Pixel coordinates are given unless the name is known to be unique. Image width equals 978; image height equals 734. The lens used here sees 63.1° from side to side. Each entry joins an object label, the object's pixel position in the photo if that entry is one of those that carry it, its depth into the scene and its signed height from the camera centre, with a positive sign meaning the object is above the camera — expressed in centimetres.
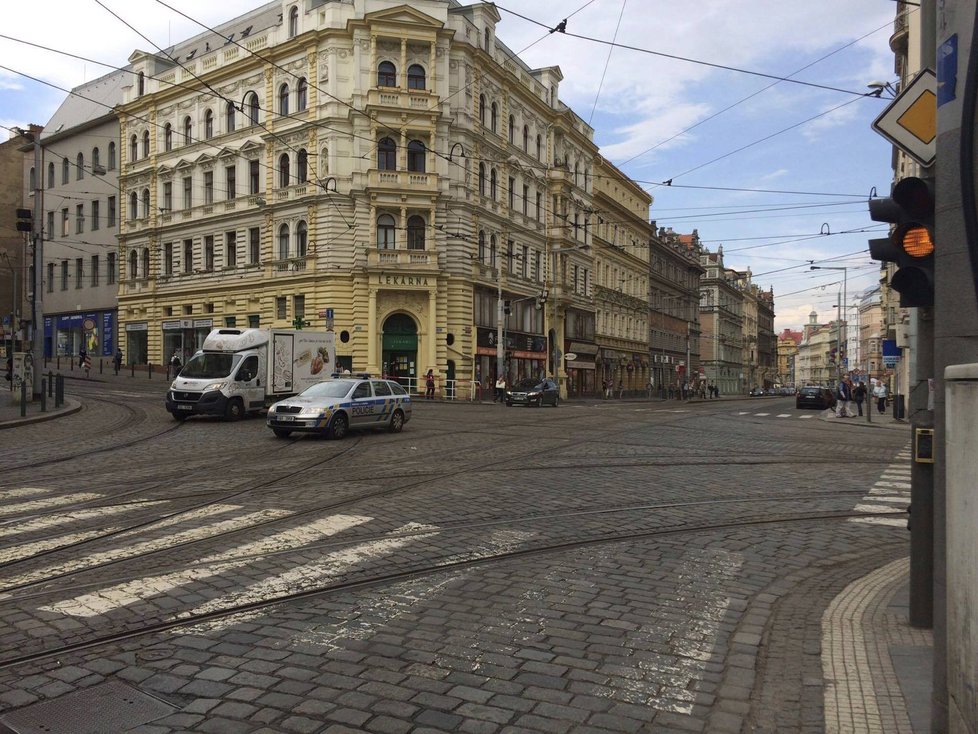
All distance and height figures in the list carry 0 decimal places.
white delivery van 2158 +24
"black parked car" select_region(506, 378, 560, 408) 3694 -60
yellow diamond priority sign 513 +172
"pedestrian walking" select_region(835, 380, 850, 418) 3391 -78
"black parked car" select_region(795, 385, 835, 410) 4638 -103
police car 1750 -66
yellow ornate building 3994 +1048
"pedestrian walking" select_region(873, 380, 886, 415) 4056 -96
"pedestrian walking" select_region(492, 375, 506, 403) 4025 -50
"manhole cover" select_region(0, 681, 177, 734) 367 -159
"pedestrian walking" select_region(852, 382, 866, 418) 3970 -70
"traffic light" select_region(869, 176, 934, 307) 465 +82
